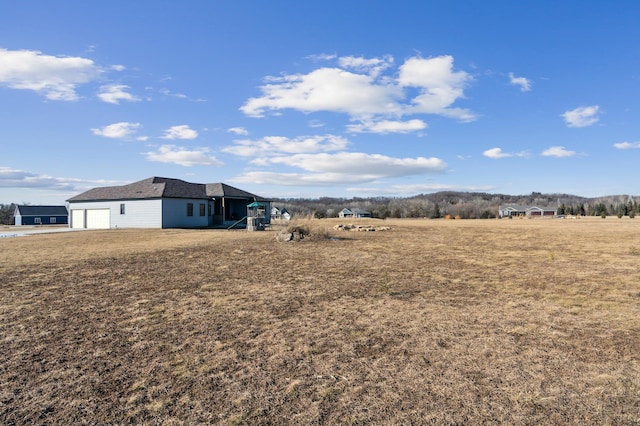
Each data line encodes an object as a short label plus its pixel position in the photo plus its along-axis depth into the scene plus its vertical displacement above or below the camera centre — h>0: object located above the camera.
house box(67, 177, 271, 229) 29.72 +1.02
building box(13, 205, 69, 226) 55.50 +0.47
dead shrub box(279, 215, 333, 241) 17.59 -0.78
